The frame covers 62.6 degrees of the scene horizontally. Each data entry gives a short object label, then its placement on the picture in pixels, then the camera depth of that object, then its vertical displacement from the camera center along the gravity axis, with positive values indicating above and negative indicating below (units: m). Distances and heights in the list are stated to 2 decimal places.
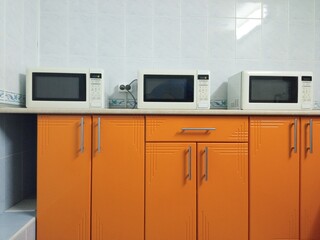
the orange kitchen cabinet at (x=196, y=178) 1.58 -0.36
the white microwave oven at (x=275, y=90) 1.74 +0.20
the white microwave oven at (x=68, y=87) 1.66 +0.20
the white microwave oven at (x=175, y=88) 1.71 +0.20
